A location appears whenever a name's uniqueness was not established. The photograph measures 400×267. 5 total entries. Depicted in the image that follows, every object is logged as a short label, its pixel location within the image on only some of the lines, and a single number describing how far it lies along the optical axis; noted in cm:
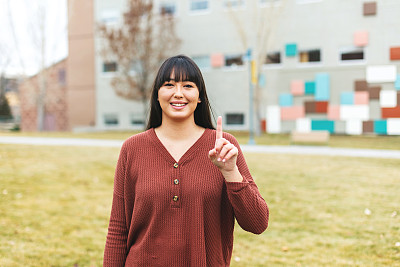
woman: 184
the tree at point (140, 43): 2672
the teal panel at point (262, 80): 2467
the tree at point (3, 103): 4009
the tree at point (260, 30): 2314
